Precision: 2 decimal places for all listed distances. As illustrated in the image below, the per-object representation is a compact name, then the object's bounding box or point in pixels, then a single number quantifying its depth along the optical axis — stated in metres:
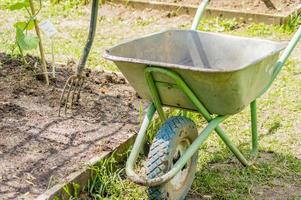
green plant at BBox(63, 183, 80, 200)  3.80
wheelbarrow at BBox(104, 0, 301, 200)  3.44
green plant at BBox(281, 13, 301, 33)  7.59
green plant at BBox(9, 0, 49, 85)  4.90
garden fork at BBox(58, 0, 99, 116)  4.43
